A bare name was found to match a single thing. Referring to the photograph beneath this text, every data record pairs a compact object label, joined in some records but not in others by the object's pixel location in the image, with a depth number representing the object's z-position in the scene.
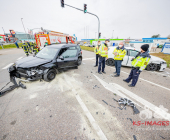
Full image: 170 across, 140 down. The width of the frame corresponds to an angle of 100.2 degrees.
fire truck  9.14
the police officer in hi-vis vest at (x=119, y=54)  3.64
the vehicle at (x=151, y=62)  4.89
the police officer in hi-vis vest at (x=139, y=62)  2.78
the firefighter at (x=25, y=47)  8.05
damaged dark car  2.93
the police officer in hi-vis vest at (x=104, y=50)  4.05
